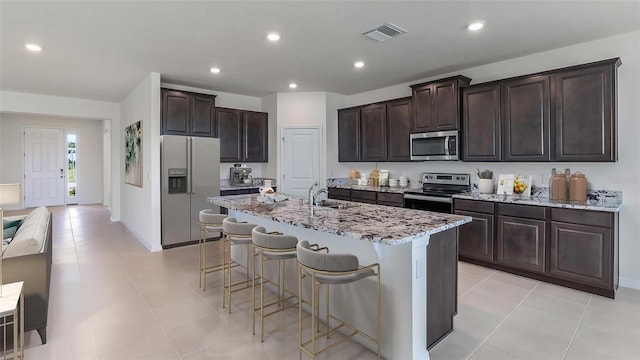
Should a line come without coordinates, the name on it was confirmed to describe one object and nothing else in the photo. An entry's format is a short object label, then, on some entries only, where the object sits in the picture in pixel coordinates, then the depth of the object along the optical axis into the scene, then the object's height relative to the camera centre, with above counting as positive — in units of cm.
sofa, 234 -70
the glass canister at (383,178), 562 -1
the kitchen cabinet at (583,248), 308 -72
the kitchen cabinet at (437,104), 438 +104
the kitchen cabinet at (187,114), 504 +106
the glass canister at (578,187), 348 -12
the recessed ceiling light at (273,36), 332 +149
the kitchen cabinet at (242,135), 581 +81
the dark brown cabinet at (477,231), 389 -68
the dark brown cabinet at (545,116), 328 +70
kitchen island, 202 -61
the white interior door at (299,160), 604 +34
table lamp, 225 -11
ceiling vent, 315 +148
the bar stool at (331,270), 195 -57
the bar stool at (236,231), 281 -47
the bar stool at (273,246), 237 -51
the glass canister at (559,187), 364 -12
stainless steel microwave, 442 +46
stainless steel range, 432 -21
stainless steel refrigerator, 493 -5
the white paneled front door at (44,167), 880 +35
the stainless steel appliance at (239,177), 604 +2
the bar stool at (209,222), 338 -47
